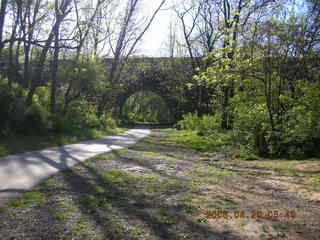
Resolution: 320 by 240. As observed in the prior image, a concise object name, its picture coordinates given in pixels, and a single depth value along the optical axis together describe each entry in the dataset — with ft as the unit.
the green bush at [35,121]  41.86
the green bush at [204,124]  59.31
